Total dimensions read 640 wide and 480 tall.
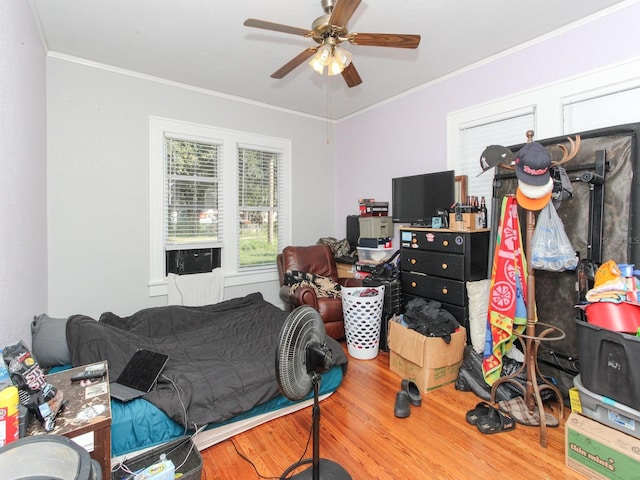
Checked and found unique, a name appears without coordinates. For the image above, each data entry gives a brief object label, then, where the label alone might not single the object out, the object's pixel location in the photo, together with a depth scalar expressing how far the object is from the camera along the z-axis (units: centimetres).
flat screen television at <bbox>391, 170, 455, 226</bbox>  316
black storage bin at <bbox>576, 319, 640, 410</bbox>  156
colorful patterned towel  225
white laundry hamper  299
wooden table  111
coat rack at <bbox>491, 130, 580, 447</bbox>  203
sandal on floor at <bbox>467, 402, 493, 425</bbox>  211
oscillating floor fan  140
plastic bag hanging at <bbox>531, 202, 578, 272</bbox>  207
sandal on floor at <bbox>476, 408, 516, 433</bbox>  202
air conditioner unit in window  354
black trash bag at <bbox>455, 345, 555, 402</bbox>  230
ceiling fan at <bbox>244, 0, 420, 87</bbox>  180
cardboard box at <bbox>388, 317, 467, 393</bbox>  249
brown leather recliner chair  329
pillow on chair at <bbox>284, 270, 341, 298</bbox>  355
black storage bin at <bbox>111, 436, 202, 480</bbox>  152
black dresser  268
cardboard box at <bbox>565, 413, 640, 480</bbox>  154
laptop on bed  179
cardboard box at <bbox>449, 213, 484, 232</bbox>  271
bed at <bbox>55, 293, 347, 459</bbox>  174
